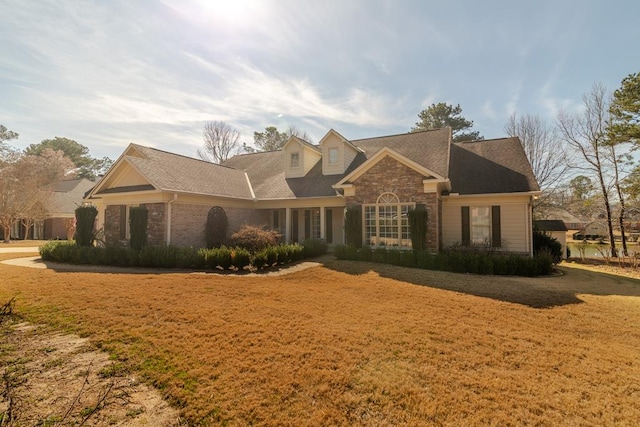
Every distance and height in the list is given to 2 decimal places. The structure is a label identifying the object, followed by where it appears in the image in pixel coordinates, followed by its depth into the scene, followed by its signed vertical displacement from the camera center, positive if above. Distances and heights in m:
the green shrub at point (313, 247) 15.04 -1.14
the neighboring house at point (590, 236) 42.54 -1.64
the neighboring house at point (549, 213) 28.66 +1.06
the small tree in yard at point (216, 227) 16.31 -0.10
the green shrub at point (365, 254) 13.80 -1.30
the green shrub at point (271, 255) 12.56 -1.23
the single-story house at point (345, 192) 14.41 +1.61
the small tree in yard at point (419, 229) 13.55 -0.21
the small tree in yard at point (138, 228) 14.56 -0.12
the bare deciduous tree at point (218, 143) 41.69 +10.93
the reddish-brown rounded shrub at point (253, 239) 13.77 -0.64
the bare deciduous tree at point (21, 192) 27.70 +3.04
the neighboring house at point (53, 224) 31.56 +0.19
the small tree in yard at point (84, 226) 16.20 -0.02
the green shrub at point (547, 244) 17.84 -1.20
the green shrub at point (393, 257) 13.28 -1.39
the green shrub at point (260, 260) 12.06 -1.37
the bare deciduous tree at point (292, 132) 40.44 +12.43
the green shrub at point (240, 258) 12.01 -1.29
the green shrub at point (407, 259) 12.96 -1.45
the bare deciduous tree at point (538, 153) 27.61 +6.51
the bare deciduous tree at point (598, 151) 23.34 +5.55
